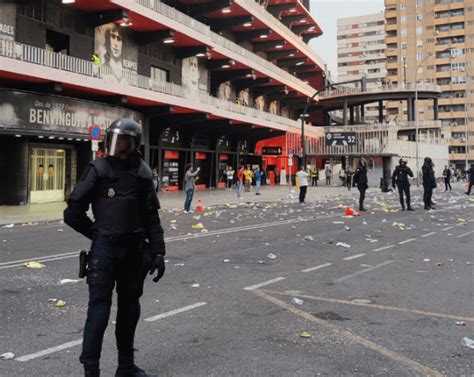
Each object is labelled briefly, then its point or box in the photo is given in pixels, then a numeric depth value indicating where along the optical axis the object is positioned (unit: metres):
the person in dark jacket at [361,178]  18.06
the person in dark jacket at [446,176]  36.22
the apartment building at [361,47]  130.50
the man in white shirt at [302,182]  22.52
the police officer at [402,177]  17.42
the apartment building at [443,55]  99.38
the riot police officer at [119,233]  3.11
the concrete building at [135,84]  19.23
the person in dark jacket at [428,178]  17.69
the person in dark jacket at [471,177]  27.99
